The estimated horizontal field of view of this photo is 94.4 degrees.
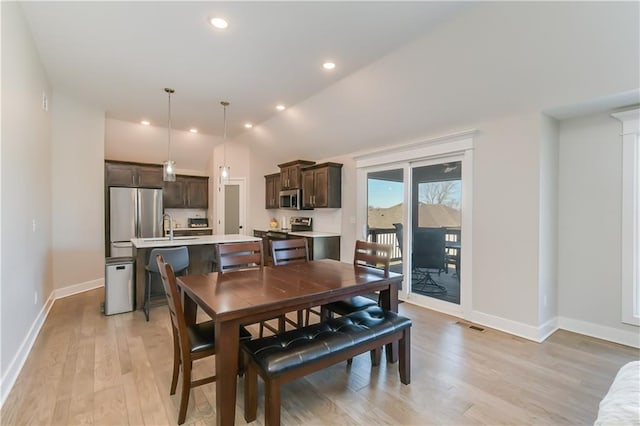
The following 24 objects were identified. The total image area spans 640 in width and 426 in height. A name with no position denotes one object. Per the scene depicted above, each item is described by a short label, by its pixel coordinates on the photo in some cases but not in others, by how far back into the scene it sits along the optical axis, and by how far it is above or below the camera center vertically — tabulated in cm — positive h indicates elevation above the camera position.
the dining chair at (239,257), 267 -43
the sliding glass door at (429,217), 375 -9
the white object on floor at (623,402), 103 -72
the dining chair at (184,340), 179 -84
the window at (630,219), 293 -8
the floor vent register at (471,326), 339 -135
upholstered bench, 168 -87
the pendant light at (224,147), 459 +158
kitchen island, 399 -61
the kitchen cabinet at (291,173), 611 +81
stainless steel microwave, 614 +25
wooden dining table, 169 -55
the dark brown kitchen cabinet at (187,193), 754 +48
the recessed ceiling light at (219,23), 278 +180
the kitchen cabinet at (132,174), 652 +83
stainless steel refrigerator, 576 -10
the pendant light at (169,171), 406 +55
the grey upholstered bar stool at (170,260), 364 -62
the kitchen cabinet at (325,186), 546 +48
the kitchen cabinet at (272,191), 698 +49
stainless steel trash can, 379 -97
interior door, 761 +5
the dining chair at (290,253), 304 -44
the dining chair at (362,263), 263 -49
